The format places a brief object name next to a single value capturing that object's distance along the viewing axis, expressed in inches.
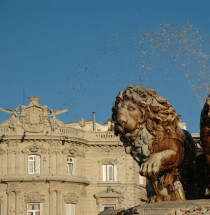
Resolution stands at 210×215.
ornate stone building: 2631.5
